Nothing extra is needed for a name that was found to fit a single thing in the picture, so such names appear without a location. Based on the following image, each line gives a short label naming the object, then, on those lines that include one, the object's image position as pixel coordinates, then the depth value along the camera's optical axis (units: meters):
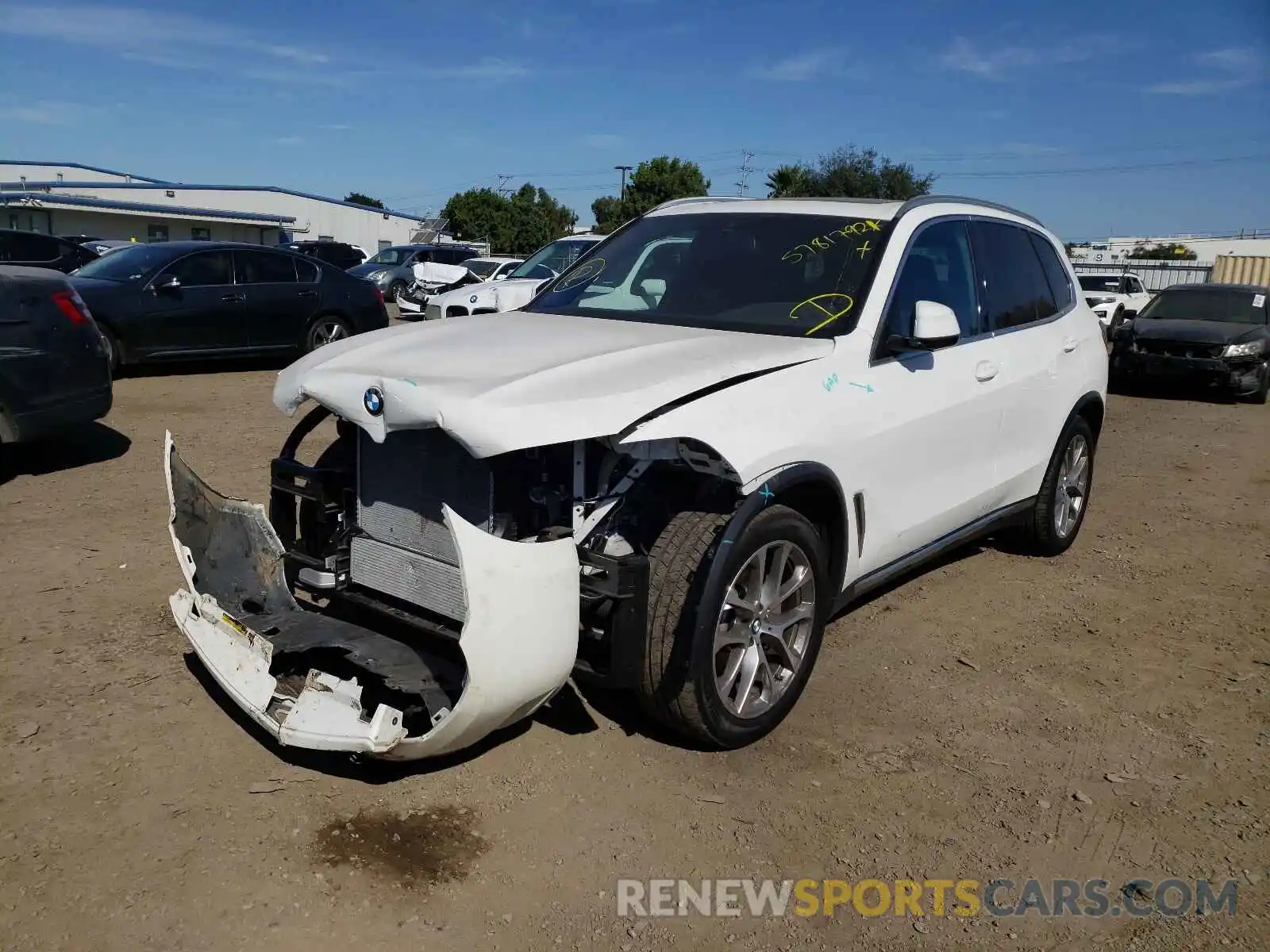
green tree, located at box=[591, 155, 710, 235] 63.66
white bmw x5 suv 3.08
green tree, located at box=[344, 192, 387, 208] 109.36
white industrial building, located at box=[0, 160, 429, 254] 44.97
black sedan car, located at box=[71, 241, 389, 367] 11.03
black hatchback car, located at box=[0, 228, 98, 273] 14.99
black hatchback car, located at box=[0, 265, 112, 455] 6.62
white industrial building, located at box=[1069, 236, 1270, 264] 73.38
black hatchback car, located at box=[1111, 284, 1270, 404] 13.70
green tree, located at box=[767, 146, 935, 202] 44.91
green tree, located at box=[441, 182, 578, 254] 70.81
